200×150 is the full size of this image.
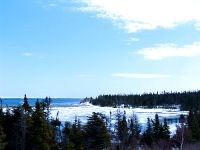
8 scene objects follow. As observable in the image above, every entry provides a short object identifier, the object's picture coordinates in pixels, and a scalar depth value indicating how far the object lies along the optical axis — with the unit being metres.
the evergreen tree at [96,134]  63.28
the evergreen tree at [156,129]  81.04
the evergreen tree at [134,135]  74.88
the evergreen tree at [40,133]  54.28
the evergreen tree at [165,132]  80.12
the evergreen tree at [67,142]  56.62
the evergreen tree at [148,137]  80.44
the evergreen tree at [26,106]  65.61
